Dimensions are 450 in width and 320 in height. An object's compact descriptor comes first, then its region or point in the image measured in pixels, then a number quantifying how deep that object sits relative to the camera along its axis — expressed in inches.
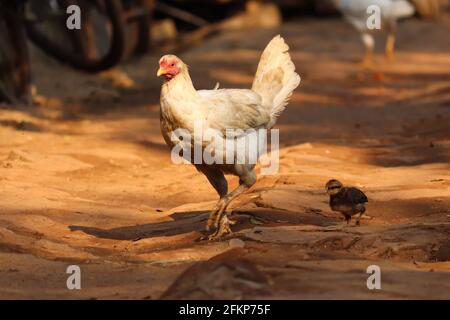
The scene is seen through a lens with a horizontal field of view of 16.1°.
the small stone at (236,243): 407.6
